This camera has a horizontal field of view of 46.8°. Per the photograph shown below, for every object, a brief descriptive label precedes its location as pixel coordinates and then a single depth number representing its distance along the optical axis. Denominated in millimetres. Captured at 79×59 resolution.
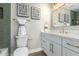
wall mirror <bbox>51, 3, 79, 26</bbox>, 1346
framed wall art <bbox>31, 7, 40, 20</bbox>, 1350
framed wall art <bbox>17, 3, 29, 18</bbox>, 1298
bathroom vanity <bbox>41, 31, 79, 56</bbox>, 1137
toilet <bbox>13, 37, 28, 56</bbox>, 1311
